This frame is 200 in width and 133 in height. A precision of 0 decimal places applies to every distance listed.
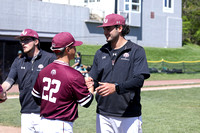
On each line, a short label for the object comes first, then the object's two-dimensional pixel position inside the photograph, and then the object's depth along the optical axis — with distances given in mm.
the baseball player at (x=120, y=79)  7783
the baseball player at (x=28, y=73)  9020
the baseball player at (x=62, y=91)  7033
